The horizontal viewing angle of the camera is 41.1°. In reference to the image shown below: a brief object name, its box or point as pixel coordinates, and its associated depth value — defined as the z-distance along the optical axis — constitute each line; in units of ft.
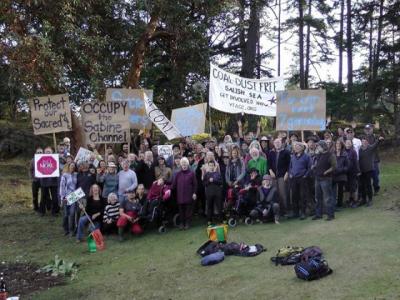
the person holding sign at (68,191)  41.97
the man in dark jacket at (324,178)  36.96
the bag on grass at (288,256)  27.48
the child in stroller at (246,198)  39.47
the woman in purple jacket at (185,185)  39.99
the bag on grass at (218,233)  33.53
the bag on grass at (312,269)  24.27
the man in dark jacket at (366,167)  40.62
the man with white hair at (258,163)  40.27
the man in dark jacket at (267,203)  38.62
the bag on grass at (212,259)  29.76
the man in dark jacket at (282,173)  39.65
